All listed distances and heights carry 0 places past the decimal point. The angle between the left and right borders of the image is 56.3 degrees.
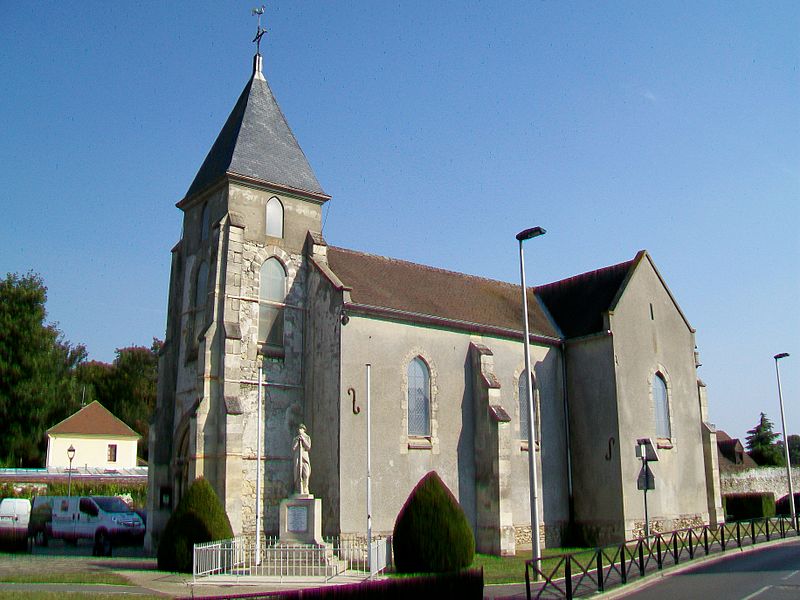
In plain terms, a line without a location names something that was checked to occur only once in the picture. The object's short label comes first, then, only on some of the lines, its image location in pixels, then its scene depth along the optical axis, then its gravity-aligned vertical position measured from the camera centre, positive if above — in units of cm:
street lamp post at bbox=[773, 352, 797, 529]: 3412 +47
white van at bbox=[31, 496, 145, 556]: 2755 -209
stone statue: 2216 -2
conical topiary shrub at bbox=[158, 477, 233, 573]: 2056 -178
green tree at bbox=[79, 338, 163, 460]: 6900 +751
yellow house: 5456 +179
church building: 2475 +286
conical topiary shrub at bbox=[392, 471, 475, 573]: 1908 -192
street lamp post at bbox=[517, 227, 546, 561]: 1898 +67
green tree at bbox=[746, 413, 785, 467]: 6100 +47
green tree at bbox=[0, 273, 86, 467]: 5178 +663
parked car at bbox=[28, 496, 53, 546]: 2883 -210
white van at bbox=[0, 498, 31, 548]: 3277 -207
